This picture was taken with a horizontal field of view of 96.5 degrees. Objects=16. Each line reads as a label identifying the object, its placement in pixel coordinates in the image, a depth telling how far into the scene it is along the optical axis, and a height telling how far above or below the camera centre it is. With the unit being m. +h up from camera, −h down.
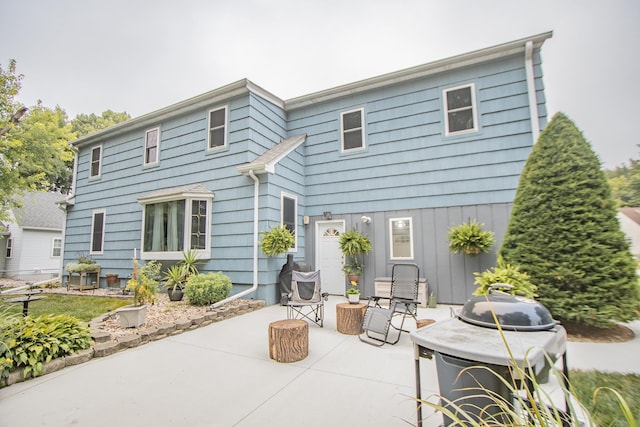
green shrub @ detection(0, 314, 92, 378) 2.95 -1.05
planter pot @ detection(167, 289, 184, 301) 6.55 -1.11
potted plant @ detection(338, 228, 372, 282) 6.95 -0.13
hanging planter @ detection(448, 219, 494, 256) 5.82 +0.05
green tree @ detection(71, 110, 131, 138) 20.43 +9.32
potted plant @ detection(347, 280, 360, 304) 5.80 -1.05
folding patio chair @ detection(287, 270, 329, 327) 5.02 -0.80
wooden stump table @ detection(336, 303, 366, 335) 4.44 -1.17
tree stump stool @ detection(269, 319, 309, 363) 3.39 -1.17
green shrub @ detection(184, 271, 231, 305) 5.89 -0.90
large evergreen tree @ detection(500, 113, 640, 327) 3.75 +0.05
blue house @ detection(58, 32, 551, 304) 6.38 +1.93
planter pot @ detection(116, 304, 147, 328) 4.48 -1.08
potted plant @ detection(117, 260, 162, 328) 4.50 -0.92
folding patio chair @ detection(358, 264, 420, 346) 3.96 -1.06
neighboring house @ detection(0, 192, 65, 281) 14.20 +0.14
